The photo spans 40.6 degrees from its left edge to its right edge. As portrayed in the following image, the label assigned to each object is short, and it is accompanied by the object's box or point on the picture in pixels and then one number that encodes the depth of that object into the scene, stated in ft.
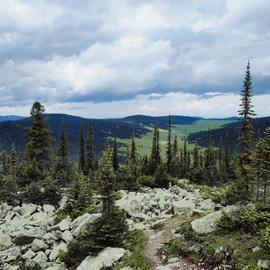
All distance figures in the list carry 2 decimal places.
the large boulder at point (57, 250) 73.77
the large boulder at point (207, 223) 65.00
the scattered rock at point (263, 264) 47.36
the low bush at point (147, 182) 171.94
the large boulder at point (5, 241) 85.99
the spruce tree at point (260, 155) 92.92
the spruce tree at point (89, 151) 266.77
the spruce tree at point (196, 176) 234.40
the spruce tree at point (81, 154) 286.66
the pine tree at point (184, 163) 278.79
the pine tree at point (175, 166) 254.68
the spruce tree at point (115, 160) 260.46
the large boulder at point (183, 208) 94.01
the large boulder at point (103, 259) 61.57
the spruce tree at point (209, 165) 239.50
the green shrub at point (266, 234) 44.06
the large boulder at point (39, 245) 79.36
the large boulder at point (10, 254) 77.56
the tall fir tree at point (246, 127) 141.18
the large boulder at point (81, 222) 83.07
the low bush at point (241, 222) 57.26
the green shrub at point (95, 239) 66.80
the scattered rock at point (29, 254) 76.54
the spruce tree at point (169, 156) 250.92
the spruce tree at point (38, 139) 181.68
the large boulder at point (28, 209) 120.47
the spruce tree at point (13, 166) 143.69
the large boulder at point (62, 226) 87.92
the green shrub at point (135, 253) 58.54
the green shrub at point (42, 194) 133.39
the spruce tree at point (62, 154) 222.28
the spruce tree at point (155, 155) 238.27
